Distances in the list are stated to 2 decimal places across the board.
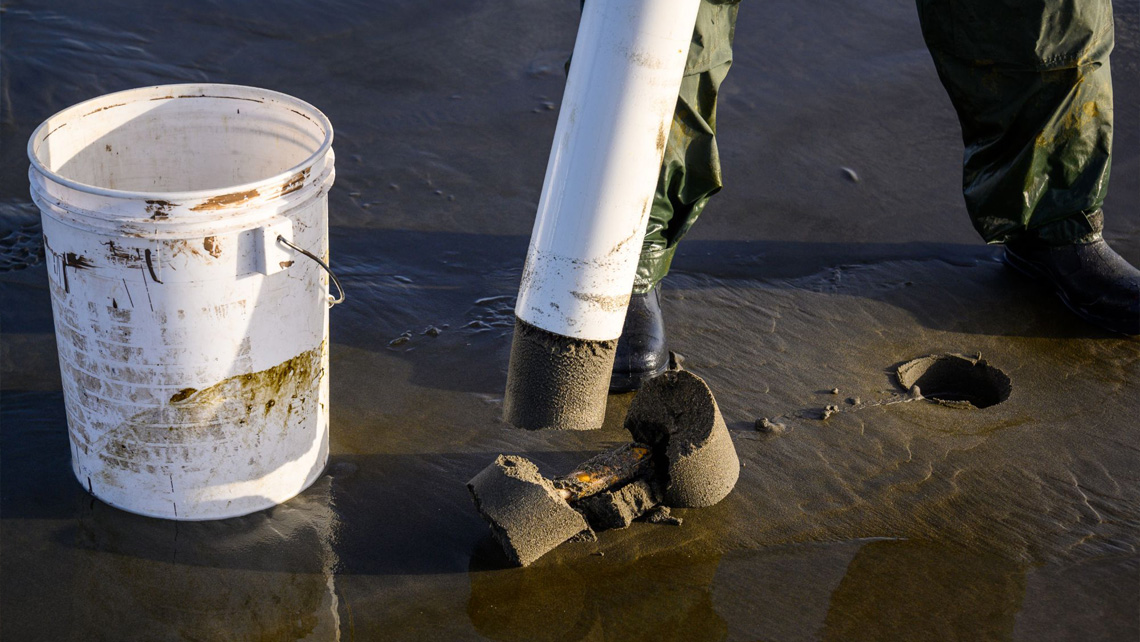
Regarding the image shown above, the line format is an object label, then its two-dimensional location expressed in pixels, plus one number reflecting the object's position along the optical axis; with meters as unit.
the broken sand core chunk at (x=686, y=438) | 3.59
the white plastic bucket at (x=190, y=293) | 3.43
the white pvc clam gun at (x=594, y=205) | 3.36
